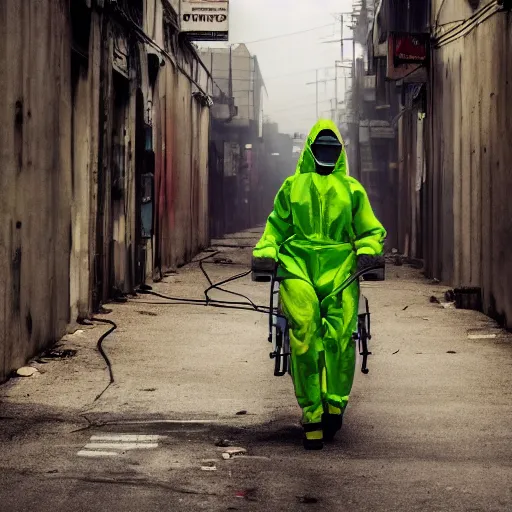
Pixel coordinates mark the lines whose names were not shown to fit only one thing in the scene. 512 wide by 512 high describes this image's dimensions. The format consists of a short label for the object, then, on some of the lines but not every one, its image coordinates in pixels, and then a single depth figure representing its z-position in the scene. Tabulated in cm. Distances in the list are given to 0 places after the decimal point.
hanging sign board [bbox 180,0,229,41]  3638
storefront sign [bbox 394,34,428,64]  3185
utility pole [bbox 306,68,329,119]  18015
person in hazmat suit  1036
